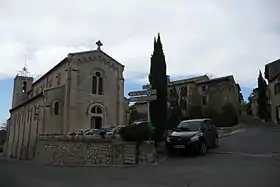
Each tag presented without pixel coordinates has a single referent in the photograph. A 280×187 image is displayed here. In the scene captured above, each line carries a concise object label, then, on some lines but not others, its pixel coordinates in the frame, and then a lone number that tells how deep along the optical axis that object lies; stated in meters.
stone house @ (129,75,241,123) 26.07
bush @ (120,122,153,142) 9.38
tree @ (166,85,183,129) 19.67
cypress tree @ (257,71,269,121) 28.26
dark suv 9.48
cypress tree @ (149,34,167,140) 11.39
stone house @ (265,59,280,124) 22.97
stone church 20.16
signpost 9.26
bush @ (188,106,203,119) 26.86
